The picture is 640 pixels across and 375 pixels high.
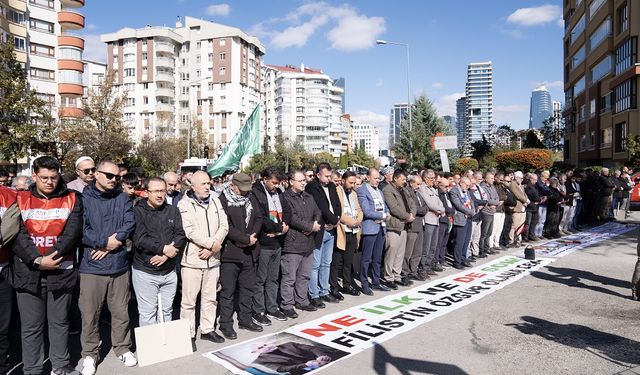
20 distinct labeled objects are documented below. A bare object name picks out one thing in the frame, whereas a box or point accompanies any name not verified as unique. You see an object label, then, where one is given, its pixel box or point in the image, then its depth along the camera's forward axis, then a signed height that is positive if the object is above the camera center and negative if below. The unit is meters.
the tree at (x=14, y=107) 21.64 +3.21
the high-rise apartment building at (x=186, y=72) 77.25 +17.14
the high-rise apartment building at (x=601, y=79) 33.75 +7.98
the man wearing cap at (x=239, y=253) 5.94 -1.00
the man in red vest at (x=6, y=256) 4.41 -0.75
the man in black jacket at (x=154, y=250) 5.25 -0.81
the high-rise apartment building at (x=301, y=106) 115.06 +16.73
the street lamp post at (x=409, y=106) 27.52 +4.33
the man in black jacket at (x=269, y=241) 6.45 -0.91
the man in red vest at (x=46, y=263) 4.52 -0.82
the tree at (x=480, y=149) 53.94 +2.79
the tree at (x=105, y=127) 27.69 +2.93
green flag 12.75 +0.80
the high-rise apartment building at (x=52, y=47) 43.47 +12.33
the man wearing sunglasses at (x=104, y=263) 4.91 -0.90
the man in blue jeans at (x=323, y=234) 7.31 -0.92
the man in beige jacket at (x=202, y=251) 5.59 -0.88
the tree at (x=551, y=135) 77.31 +6.18
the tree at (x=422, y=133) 32.38 +2.90
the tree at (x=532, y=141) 59.91 +4.05
